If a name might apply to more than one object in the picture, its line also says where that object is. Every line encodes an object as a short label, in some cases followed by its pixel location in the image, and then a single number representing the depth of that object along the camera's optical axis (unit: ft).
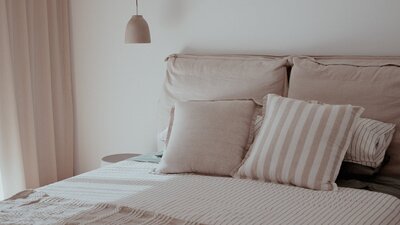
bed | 5.64
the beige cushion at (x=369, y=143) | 6.89
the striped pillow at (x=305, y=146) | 6.76
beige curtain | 10.17
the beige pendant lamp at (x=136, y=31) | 9.40
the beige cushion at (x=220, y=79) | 8.40
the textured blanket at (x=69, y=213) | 5.53
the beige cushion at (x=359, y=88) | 7.29
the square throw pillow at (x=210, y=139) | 7.52
